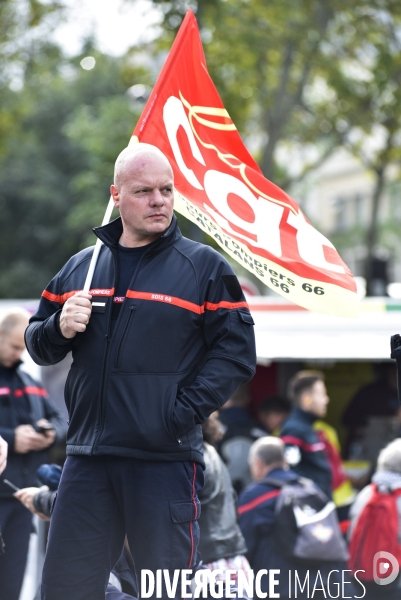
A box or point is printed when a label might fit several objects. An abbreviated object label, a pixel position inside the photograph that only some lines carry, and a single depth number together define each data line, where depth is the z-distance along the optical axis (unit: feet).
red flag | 28.04
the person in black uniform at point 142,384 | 22.39
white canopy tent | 56.70
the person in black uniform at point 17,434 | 35.55
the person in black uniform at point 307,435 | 51.55
